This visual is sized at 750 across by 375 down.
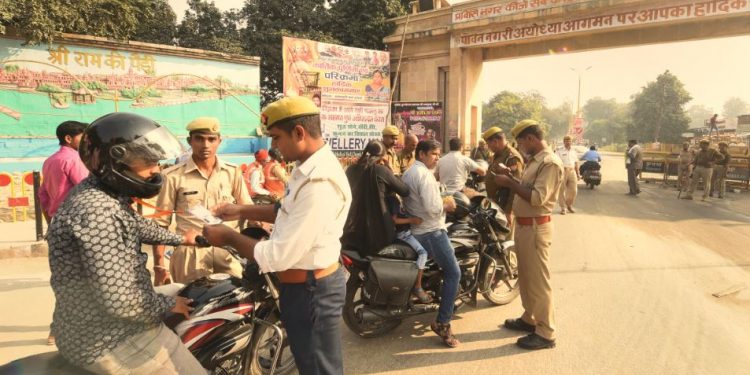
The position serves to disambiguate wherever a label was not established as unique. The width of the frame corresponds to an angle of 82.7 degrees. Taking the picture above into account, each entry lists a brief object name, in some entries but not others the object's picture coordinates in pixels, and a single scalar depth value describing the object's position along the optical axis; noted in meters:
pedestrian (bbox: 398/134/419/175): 6.78
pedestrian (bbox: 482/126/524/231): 5.30
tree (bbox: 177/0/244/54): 21.08
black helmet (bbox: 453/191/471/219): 4.38
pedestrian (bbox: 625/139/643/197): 13.58
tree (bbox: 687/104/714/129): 183.99
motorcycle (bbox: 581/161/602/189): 15.14
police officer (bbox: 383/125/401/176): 5.42
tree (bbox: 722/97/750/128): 176.10
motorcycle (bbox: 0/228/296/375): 2.31
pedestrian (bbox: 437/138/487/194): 6.51
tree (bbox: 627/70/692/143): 52.69
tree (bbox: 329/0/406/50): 19.78
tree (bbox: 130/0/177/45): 17.41
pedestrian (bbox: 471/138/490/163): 11.27
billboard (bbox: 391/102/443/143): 17.11
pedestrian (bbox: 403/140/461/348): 3.78
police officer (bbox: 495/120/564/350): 3.68
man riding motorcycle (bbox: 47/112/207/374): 1.49
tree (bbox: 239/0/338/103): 20.31
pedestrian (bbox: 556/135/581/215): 10.05
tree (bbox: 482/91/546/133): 65.62
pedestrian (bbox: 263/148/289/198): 7.91
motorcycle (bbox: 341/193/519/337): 3.65
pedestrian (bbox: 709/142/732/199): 13.35
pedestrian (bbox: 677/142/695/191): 14.26
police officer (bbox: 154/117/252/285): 3.12
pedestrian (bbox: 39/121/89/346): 3.66
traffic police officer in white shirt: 1.78
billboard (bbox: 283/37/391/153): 15.17
